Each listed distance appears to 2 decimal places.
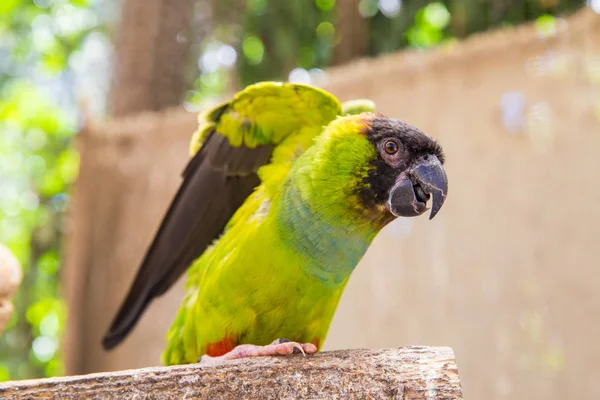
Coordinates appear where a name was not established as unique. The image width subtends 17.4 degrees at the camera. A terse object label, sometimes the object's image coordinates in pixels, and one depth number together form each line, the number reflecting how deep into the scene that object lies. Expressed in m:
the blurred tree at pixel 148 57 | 1.30
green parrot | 0.75
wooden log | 0.69
